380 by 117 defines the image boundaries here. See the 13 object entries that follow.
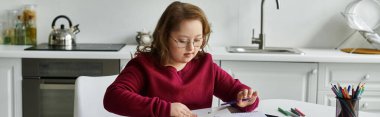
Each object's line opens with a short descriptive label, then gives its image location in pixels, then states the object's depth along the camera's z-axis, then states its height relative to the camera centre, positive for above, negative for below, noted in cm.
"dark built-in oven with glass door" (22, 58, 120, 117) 300 -23
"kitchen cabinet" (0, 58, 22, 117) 300 -30
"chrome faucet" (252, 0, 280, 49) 331 -4
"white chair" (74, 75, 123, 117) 184 -22
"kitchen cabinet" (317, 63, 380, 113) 303 -25
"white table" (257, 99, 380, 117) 175 -24
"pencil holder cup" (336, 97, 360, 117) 153 -20
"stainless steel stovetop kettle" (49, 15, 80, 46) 318 -4
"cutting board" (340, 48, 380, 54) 314 -10
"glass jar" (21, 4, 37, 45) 335 +4
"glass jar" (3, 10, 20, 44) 336 +2
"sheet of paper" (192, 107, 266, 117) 163 -23
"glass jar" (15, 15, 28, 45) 336 -2
